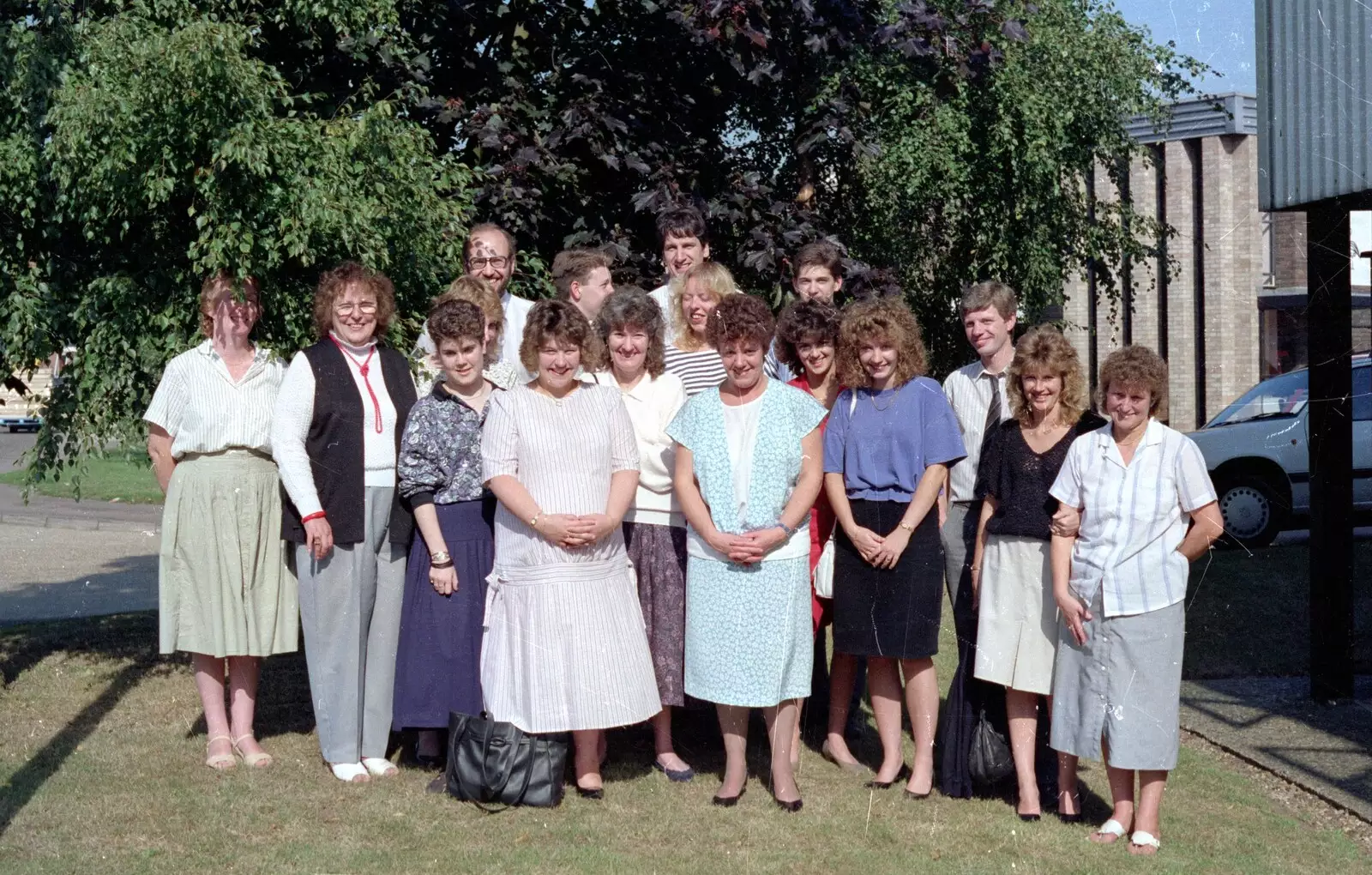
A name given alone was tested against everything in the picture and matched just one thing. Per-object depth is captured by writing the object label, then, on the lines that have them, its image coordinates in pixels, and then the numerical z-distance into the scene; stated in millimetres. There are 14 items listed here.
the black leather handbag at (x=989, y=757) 5547
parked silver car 14062
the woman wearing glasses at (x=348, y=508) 5832
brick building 16234
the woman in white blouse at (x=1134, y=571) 4953
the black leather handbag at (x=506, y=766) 5500
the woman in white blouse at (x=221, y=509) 6043
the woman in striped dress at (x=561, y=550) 5492
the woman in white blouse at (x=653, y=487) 5852
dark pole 7418
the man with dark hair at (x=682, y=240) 6559
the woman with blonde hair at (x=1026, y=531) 5320
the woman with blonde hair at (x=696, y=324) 6121
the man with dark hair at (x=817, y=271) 6336
